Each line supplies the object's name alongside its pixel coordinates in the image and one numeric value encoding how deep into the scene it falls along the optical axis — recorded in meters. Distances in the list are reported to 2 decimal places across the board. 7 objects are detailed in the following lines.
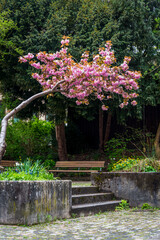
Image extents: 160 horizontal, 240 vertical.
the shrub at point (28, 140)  17.14
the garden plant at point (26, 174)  6.30
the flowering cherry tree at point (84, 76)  9.88
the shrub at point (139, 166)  9.16
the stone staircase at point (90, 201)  7.31
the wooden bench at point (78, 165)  14.10
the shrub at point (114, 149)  15.80
